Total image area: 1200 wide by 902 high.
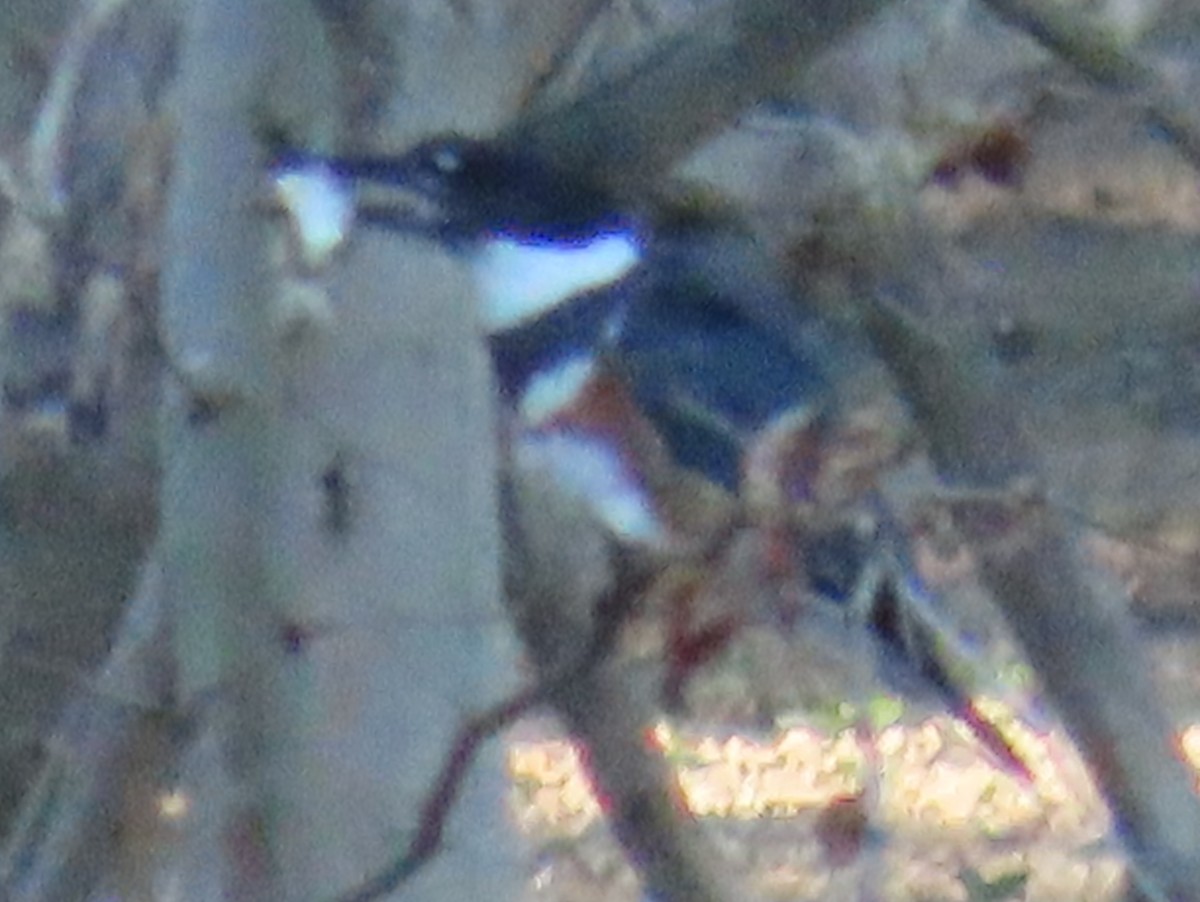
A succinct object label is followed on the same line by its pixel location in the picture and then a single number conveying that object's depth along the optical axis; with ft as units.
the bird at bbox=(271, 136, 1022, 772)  30.08
